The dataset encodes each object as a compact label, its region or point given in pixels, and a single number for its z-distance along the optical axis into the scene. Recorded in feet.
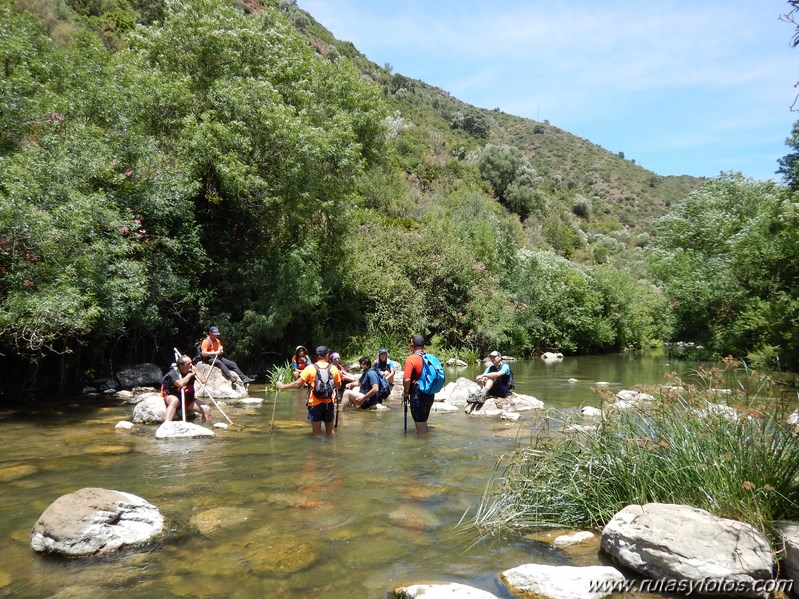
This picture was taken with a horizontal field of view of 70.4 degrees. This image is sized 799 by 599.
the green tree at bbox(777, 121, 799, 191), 73.58
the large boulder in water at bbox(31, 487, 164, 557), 16.94
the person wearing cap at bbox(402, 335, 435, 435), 32.81
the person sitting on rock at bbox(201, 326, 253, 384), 50.85
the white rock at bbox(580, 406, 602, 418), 36.93
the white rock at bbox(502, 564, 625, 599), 13.71
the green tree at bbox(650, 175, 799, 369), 71.20
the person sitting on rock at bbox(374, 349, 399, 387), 47.40
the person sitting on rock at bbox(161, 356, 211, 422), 36.47
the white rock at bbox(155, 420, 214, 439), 33.14
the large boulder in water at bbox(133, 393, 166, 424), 37.65
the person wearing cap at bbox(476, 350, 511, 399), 44.73
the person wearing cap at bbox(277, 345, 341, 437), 32.53
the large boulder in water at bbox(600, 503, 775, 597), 13.42
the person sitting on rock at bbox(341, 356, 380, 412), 45.09
